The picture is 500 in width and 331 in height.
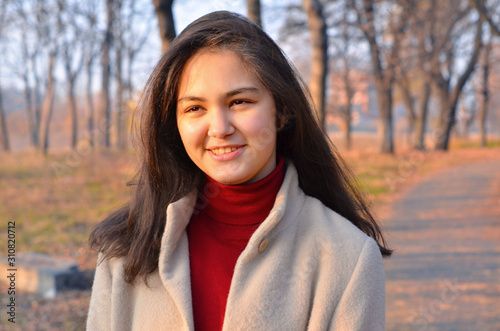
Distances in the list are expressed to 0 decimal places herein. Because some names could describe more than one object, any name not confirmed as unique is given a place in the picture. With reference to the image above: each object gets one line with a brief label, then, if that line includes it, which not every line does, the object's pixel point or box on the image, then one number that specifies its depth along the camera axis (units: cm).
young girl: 164
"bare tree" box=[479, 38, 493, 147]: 2541
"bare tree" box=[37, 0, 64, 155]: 2110
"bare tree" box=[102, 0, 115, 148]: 2113
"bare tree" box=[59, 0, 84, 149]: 2345
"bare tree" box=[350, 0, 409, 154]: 1655
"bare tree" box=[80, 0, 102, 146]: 1867
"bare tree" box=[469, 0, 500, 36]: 1070
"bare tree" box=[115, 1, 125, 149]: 1870
